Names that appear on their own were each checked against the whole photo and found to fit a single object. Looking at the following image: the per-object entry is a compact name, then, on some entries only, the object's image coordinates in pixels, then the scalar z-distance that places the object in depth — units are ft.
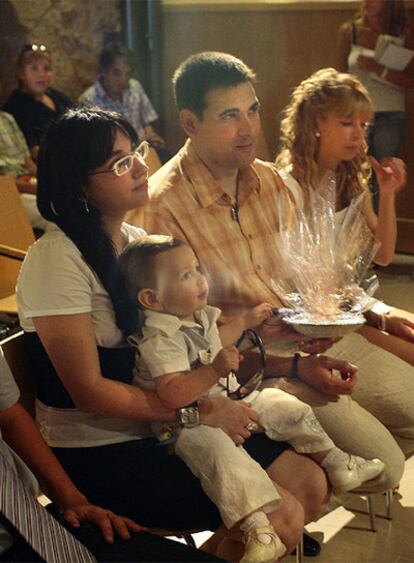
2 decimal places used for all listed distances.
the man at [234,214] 6.32
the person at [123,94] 15.64
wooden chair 10.03
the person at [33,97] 13.23
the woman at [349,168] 7.53
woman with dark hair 5.39
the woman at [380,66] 11.41
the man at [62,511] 5.07
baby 5.29
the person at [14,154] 13.05
